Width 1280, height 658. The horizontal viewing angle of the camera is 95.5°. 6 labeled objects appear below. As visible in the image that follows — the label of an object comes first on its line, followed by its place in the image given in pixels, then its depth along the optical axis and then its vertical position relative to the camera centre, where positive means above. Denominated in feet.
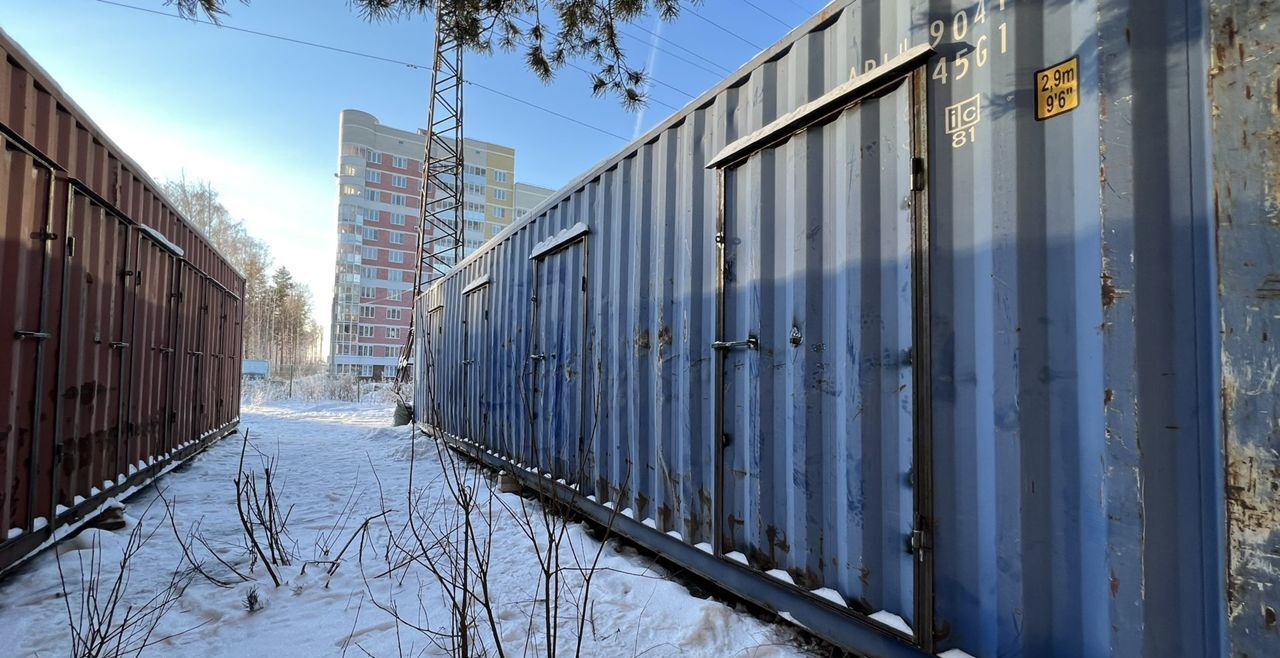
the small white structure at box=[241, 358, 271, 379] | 82.58 -2.12
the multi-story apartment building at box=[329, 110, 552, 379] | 145.38 +31.85
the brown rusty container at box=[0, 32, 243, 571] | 10.05 +0.79
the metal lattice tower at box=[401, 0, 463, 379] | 50.29 +15.56
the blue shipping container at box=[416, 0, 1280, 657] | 4.58 +0.29
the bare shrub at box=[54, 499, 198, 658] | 7.73 -4.01
